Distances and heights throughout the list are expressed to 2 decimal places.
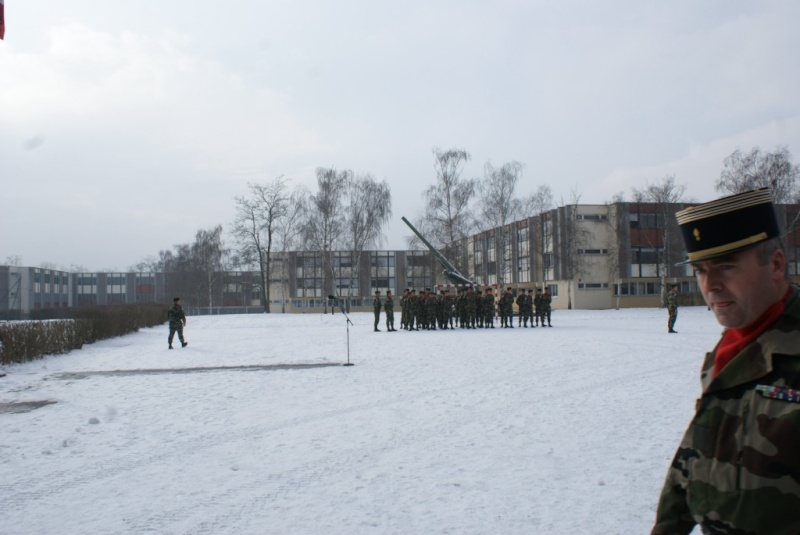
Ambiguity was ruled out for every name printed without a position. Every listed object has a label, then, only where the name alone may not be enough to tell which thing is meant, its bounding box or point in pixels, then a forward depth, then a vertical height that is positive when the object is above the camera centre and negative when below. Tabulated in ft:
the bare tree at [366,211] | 178.70 +22.95
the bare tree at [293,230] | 185.68 +19.03
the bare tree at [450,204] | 158.92 +21.79
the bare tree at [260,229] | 189.06 +19.64
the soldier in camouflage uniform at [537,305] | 95.59 -2.98
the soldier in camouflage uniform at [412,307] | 88.69 -2.61
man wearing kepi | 5.15 -0.98
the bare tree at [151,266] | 367.66 +17.42
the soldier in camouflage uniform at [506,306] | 96.53 -3.05
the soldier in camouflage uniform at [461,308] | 91.61 -3.01
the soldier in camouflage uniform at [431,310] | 88.99 -3.11
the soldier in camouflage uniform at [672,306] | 72.38 -2.76
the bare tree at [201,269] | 257.96 +11.31
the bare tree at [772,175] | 142.10 +24.19
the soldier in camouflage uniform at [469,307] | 91.66 -2.91
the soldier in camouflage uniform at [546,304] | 95.80 -2.88
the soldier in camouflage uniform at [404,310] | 89.38 -3.01
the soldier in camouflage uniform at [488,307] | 93.09 -3.00
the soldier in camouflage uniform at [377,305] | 86.33 -2.15
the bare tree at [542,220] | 178.50 +19.78
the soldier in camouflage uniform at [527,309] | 95.96 -3.55
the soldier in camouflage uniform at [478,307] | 93.04 -2.96
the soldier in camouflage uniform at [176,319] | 64.85 -2.53
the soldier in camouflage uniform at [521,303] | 96.49 -2.72
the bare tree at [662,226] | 176.96 +17.07
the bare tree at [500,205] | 167.94 +22.42
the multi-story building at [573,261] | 179.32 +8.53
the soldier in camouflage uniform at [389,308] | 85.93 -2.58
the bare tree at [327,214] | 176.04 +22.15
